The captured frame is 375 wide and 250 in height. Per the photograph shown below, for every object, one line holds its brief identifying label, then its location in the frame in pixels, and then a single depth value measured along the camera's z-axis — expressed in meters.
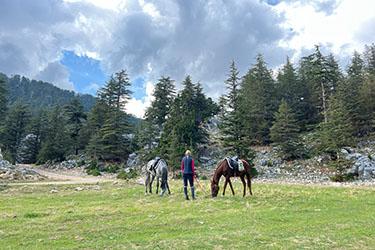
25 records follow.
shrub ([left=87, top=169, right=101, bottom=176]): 32.19
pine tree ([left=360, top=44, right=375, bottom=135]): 34.41
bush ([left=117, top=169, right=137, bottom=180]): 27.35
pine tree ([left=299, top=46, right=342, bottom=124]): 38.19
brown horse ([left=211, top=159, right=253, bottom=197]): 11.78
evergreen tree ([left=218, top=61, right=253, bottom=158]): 28.39
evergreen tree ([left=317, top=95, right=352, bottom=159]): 25.84
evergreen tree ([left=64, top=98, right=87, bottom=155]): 51.67
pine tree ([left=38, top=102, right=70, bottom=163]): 44.44
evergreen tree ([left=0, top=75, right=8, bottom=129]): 44.28
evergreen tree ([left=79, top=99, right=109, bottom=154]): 47.12
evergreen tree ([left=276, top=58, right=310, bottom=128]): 45.47
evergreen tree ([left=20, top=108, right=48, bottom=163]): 50.91
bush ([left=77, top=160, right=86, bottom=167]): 40.42
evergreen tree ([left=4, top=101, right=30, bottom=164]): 49.97
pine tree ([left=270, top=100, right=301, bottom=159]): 31.45
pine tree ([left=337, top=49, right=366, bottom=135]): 34.19
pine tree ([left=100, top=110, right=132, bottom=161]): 41.22
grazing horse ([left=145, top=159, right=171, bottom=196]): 12.57
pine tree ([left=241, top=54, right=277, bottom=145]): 41.09
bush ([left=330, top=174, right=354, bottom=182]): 22.47
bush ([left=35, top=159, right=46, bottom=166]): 43.97
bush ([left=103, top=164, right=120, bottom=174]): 35.01
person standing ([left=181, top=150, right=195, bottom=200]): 11.05
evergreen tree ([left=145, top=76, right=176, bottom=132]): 45.56
